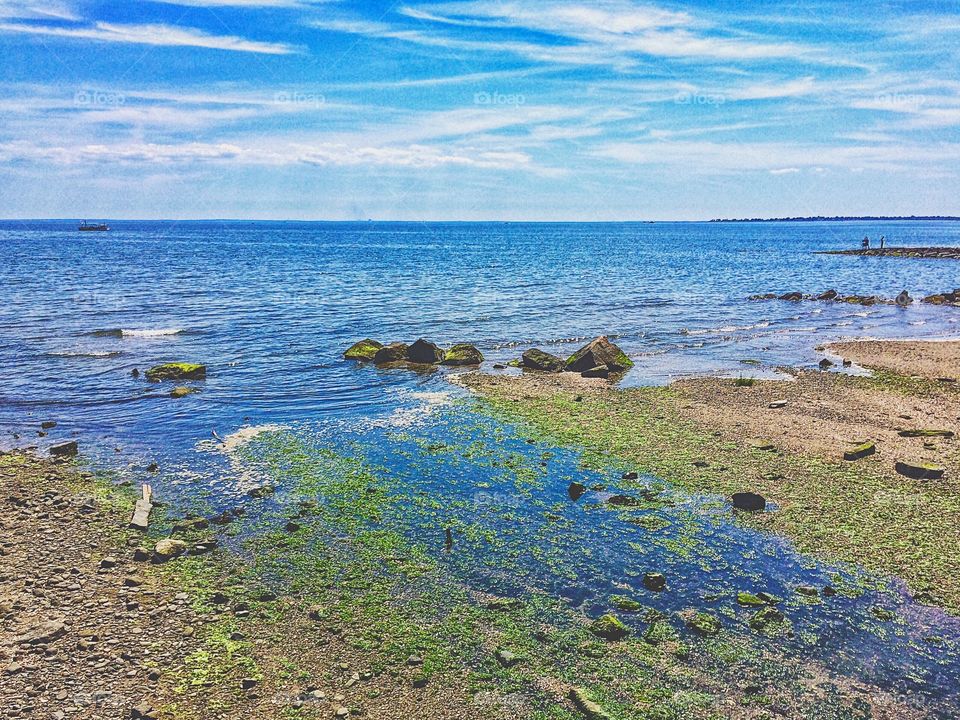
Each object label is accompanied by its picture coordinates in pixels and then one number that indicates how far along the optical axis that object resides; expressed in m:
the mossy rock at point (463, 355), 33.41
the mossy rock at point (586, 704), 9.57
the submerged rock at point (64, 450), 20.11
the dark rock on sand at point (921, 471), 17.48
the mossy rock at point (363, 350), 34.44
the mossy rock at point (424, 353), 33.75
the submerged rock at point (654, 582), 12.71
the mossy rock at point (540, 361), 32.34
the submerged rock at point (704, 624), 11.36
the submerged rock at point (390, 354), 33.81
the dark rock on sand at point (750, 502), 16.00
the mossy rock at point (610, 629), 11.23
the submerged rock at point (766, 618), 11.53
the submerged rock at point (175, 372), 29.89
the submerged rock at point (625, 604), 12.04
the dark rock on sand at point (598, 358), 31.83
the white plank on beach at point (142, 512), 15.21
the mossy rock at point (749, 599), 12.20
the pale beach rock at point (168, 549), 13.73
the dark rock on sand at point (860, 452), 19.05
